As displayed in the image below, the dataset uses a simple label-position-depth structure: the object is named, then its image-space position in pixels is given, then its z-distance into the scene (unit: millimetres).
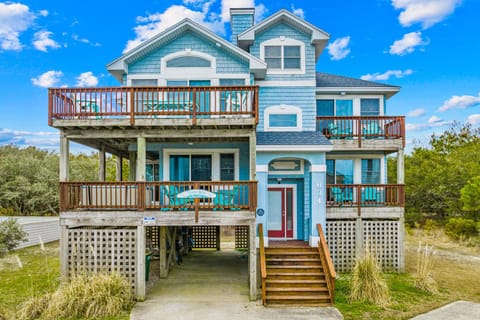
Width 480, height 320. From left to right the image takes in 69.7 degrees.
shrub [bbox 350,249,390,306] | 9641
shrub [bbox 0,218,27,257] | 14980
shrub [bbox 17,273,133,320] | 8453
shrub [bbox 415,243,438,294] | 10609
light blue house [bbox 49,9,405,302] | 10312
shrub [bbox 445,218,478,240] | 19281
